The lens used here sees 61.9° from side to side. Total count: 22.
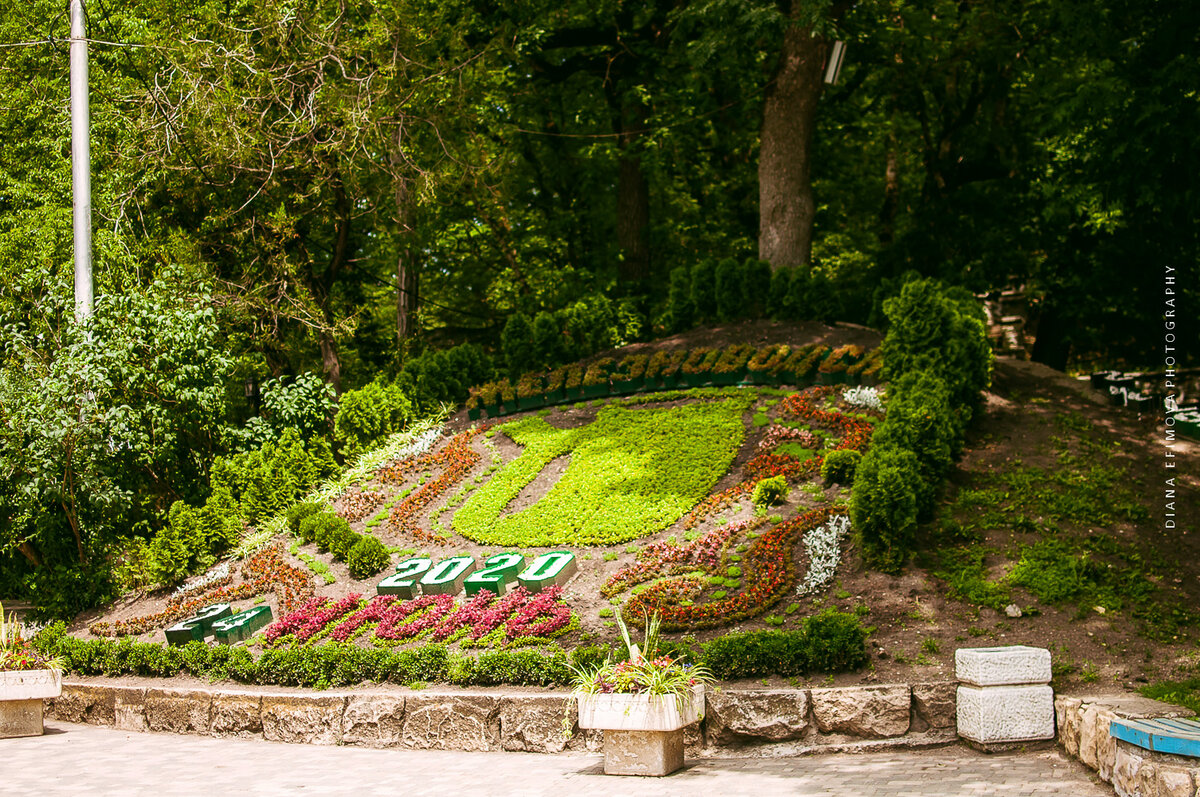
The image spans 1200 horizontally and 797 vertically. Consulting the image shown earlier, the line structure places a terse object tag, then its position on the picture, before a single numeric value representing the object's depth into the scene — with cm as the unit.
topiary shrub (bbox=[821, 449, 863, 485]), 987
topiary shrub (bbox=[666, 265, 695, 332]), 1565
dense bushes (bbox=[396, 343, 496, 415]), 1477
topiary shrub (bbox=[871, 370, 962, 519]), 934
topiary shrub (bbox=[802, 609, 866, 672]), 718
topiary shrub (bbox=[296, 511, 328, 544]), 1151
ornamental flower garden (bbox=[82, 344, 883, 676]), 884
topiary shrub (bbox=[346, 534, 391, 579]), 1052
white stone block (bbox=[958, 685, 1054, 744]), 635
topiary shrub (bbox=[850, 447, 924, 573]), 845
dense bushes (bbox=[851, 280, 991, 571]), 850
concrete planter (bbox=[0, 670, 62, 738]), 839
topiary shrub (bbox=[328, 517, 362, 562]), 1105
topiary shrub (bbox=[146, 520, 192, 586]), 1155
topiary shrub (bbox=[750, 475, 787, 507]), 985
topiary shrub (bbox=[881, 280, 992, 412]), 1072
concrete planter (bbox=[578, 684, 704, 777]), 625
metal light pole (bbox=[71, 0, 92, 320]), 1175
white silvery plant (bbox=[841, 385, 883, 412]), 1145
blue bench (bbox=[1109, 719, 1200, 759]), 461
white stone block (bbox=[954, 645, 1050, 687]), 637
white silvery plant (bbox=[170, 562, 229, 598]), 1133
